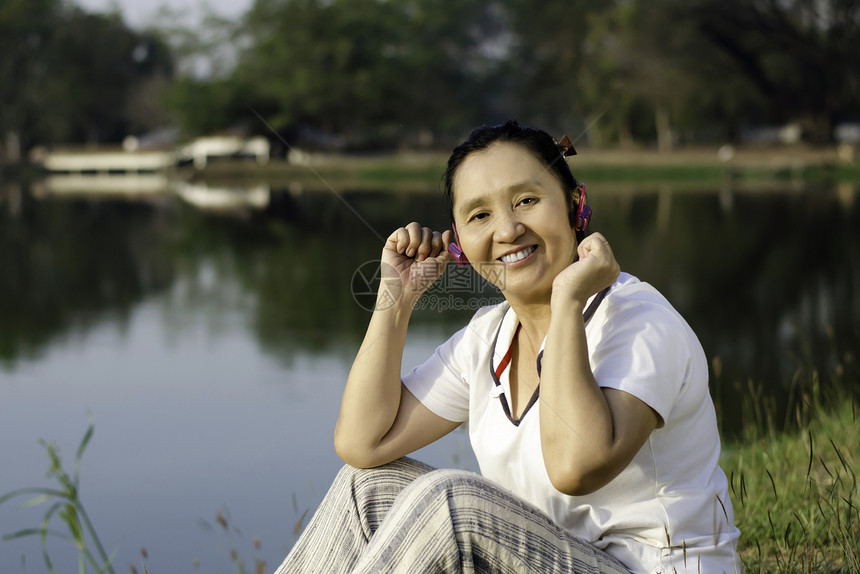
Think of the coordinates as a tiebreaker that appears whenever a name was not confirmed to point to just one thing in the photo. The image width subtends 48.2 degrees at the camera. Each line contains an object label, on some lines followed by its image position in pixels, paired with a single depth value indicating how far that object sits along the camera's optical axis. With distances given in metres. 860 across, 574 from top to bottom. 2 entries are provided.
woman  1.77
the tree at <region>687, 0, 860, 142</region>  36.69
